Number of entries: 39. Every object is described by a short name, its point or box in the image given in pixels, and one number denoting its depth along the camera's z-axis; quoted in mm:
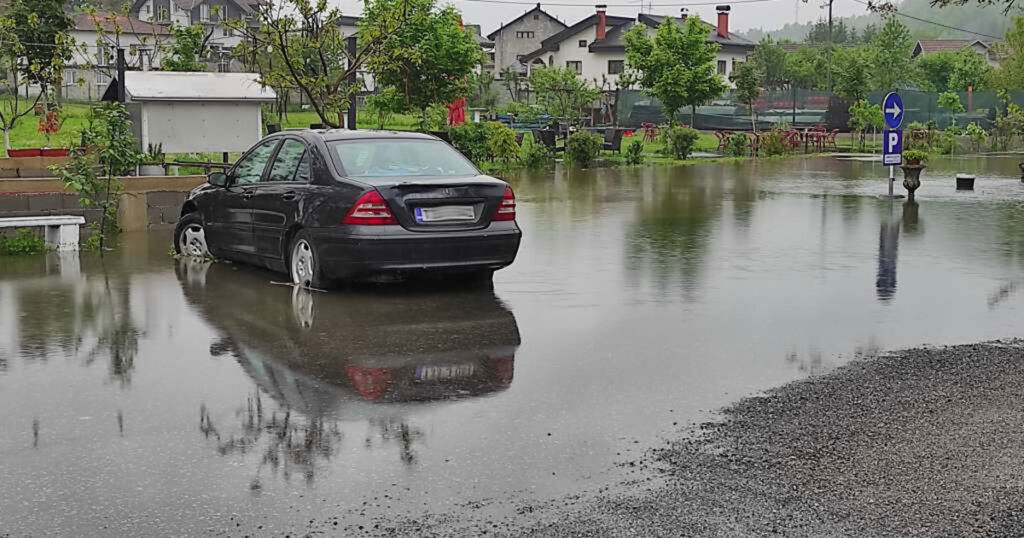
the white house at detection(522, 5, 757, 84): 86188
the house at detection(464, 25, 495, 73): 98875
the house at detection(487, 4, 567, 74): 100312
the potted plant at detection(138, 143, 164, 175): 18281
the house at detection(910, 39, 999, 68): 107875
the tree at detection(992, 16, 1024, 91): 60088
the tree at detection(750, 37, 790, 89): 91125
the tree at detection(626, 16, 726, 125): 42531
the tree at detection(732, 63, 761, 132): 53344
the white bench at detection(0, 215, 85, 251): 13547
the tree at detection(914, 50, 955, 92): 86000
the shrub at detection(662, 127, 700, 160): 35406
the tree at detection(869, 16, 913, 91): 77438
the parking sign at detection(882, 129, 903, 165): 21328
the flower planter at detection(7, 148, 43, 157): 22003
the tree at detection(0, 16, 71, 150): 25733
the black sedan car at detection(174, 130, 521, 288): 10195
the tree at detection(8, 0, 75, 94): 26938
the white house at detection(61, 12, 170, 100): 25858
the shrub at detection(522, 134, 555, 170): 30891
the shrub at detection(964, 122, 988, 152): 42875
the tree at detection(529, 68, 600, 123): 46688
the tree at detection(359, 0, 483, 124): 32188
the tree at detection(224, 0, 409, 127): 18609
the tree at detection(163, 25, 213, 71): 29094
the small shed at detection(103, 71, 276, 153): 22641
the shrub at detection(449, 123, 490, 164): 30203
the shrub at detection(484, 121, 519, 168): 30188
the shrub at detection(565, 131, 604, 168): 31891
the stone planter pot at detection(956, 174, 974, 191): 24000
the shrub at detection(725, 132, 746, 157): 37938
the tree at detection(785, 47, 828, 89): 87375
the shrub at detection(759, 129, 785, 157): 38375
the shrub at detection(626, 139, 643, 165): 33188
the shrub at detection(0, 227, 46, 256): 13602
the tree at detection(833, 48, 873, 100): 62250
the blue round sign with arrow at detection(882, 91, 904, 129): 20875
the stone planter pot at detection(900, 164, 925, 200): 21344
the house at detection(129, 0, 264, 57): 84969
